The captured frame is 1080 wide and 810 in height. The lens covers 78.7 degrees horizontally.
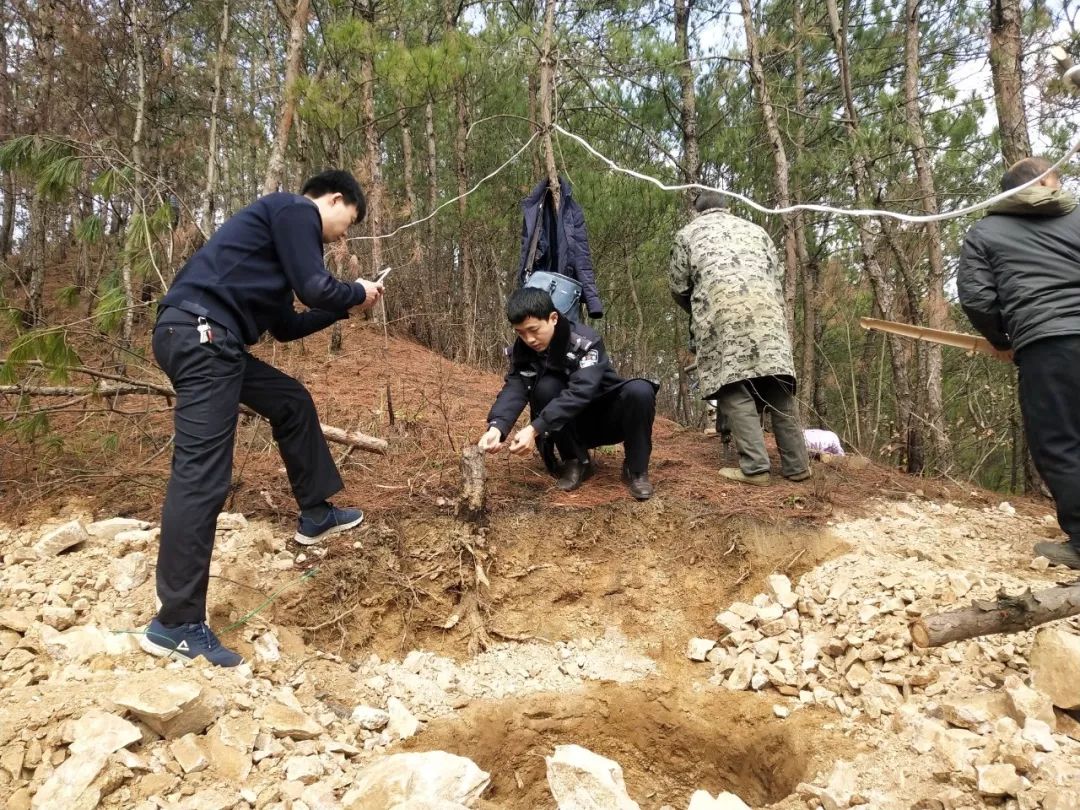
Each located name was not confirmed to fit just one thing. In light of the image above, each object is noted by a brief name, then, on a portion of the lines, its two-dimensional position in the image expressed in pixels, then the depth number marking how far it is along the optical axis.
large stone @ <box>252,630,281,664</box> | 2.56
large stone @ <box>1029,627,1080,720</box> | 2.00
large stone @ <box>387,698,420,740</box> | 2.46
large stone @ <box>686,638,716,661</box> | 2.97
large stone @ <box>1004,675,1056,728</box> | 1.98
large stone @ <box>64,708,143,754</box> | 1.76
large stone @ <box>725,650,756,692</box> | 2.74
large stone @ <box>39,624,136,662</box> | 2.21
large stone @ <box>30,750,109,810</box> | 1.65
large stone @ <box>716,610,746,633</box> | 3.01
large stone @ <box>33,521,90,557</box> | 2.77
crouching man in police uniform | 3.35
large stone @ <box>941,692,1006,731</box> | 2.06
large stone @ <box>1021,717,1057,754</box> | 1.87
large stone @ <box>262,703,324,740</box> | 2.12
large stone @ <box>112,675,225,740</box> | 1.86
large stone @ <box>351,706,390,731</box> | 2.45
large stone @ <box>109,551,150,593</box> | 2.62
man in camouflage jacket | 3.76
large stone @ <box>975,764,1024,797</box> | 1.73
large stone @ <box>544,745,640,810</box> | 1.86
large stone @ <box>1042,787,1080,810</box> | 1.63
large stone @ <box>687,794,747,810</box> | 1.86
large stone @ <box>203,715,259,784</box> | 1.90
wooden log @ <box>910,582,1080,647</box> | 2.12
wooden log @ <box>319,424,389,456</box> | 3.94
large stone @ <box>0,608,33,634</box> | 2.27
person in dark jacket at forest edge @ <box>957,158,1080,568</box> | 2.83
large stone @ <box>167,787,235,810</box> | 1.74
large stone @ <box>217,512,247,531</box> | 3.08
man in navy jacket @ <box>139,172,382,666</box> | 2.23
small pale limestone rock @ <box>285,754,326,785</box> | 1.96
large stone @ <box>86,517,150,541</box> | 2.96
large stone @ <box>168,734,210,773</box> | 1.84
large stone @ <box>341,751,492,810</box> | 1.85
